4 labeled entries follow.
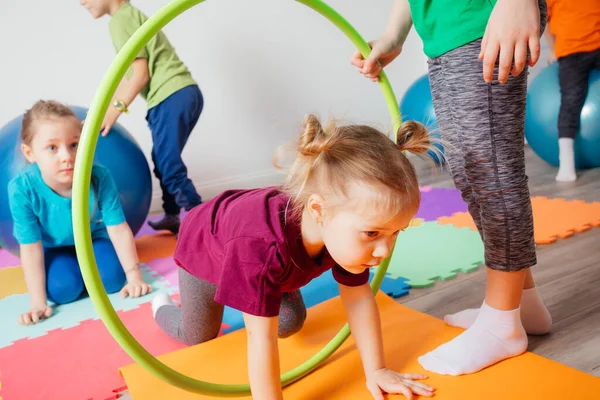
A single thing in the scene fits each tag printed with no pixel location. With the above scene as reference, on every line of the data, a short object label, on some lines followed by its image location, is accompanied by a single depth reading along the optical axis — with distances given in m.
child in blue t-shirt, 1.64
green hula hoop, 0.88
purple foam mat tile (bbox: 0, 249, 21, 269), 2.19
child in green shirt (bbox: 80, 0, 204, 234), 2.10
